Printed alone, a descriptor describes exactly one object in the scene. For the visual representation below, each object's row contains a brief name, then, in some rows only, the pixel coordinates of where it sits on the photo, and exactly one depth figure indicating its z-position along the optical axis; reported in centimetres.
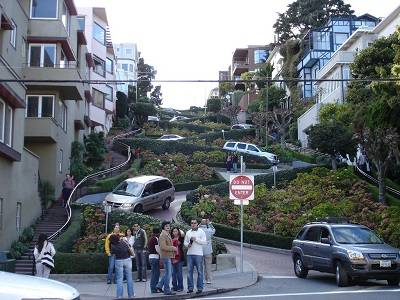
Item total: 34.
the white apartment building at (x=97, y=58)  5038
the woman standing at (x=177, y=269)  1520
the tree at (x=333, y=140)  3816
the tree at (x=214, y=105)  10146
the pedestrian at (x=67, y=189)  2862
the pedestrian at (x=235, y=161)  4369
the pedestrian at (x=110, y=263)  1623
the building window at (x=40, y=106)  3075
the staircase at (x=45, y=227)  2020
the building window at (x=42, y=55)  3048
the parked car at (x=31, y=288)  588
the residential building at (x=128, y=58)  11872
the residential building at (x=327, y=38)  6931
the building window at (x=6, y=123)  2162
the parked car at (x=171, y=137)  5773
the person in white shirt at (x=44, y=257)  1439
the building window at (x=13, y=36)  2298
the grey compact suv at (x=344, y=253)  1510
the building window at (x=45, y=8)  3027
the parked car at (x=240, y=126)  7166
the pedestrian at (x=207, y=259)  1619
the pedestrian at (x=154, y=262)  1515
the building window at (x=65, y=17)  3185
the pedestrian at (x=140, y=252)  1705
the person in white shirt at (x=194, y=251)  1504
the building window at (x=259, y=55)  11138
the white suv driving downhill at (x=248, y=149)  4738
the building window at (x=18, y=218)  2313
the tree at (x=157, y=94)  13875
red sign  1825
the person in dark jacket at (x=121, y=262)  1406
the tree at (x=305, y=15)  8544
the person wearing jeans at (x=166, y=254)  1466
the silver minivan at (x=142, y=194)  2802
